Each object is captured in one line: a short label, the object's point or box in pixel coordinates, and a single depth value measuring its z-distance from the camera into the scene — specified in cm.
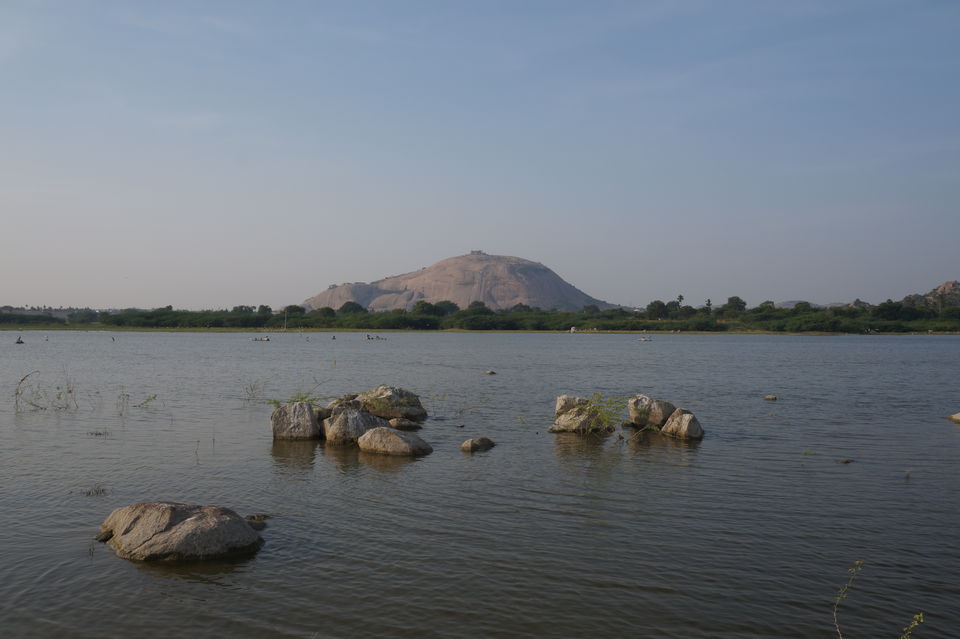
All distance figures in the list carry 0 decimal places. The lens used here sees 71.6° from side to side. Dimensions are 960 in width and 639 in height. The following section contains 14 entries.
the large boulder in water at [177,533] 1159
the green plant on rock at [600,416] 2492
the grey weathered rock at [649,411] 2580
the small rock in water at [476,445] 2155
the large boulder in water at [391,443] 2072
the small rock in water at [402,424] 2579
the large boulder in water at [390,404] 2766
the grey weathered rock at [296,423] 2330
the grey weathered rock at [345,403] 2764
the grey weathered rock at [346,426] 2251
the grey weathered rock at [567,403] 2708
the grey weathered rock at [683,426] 2430
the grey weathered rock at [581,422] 2511
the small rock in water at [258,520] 1325
